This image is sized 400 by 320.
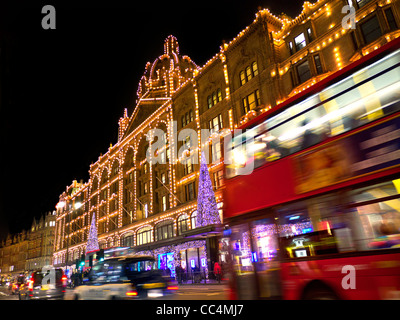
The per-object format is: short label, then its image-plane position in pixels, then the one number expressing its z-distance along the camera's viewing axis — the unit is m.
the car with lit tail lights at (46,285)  15.43
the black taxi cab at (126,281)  9.80
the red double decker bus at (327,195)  5.79
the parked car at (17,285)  22.62
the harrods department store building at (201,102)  22.17
